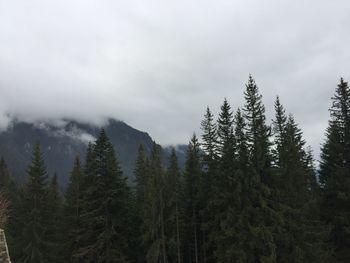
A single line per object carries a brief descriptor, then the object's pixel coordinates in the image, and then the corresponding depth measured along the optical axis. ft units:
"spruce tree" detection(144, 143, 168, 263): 126.52
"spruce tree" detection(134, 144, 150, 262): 134.00
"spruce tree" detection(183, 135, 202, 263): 131.95
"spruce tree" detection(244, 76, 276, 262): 100.94
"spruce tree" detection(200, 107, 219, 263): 120.26
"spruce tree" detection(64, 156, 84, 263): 135.74
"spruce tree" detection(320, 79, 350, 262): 112.37
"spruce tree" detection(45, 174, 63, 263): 139.13
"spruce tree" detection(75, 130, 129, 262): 114.83
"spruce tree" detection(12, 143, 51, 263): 135.33
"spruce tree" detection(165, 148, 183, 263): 129.43
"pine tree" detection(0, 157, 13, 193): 185.00
